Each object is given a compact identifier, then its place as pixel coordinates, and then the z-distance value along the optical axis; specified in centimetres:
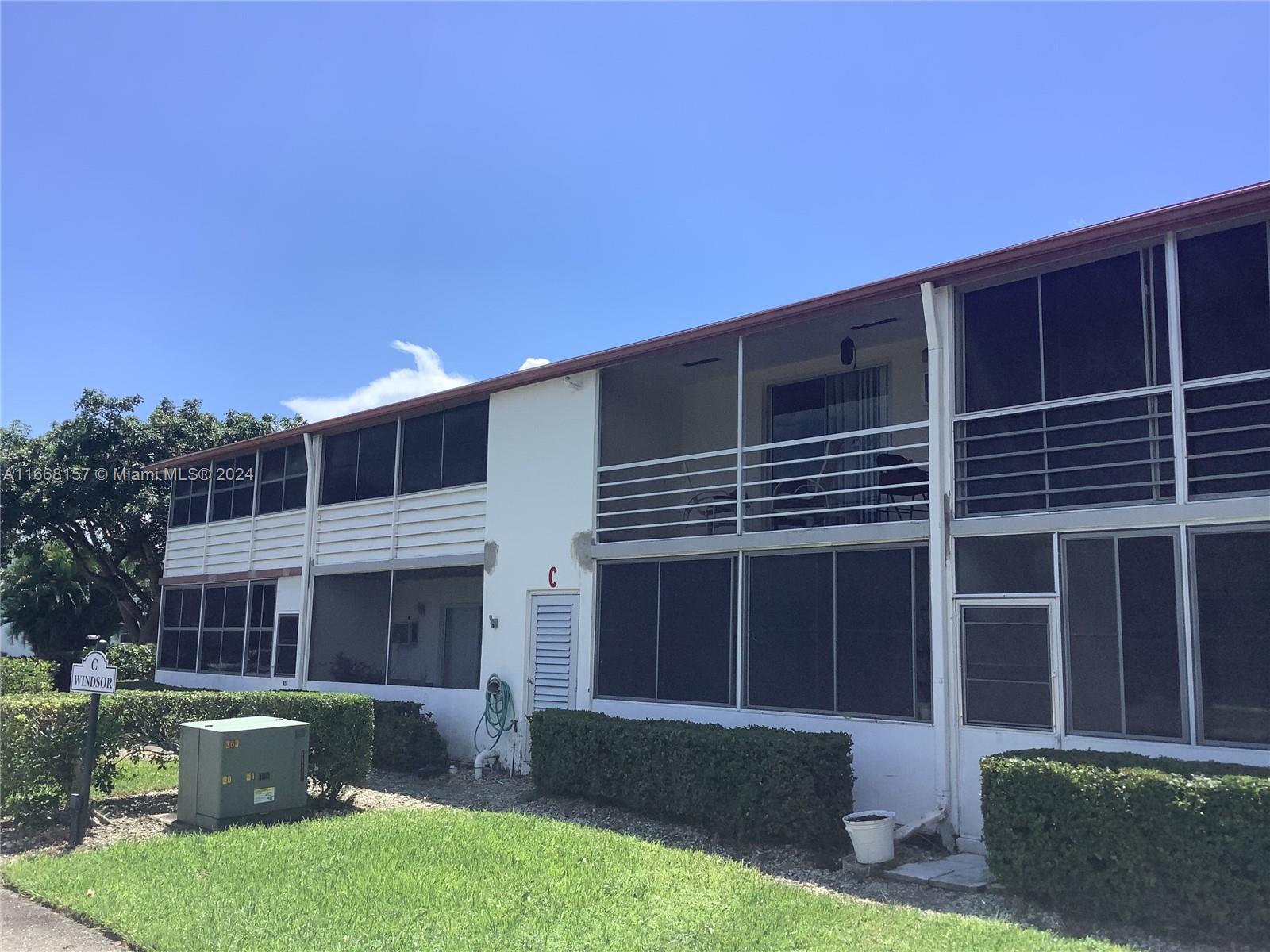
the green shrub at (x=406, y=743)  1318
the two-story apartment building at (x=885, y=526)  782
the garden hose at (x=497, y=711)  1319
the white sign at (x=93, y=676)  884
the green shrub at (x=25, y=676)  1611
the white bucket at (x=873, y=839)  802
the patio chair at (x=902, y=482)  966
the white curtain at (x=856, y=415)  1288
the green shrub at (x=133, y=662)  2238
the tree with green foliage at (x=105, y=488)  2556
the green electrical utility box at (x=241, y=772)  934
